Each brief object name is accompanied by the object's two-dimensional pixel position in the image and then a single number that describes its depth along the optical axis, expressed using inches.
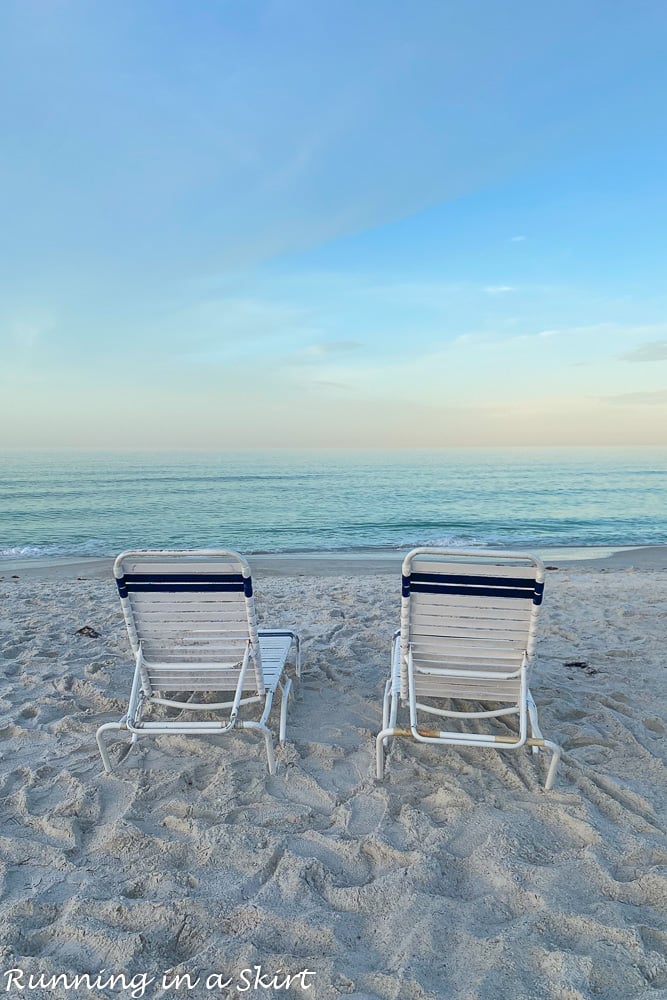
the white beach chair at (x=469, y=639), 116.7
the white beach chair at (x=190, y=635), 123.6
